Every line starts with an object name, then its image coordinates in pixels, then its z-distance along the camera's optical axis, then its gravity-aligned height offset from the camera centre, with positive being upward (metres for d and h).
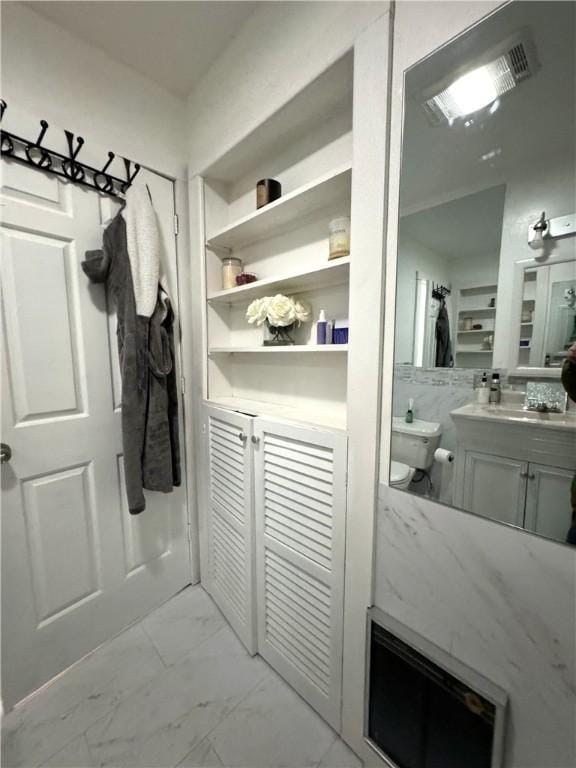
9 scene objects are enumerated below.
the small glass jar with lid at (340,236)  0.94 +0.36
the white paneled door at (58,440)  1.06 -0.37
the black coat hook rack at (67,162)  1.01 +0.70
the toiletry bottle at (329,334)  1.05 +0.05
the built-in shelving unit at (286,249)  1.01 +0.45
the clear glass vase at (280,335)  1.19 +0.06
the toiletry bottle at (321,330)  1.06 +0.07
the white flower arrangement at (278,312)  1.12 +0.14
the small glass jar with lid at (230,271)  1.40 +0.37
